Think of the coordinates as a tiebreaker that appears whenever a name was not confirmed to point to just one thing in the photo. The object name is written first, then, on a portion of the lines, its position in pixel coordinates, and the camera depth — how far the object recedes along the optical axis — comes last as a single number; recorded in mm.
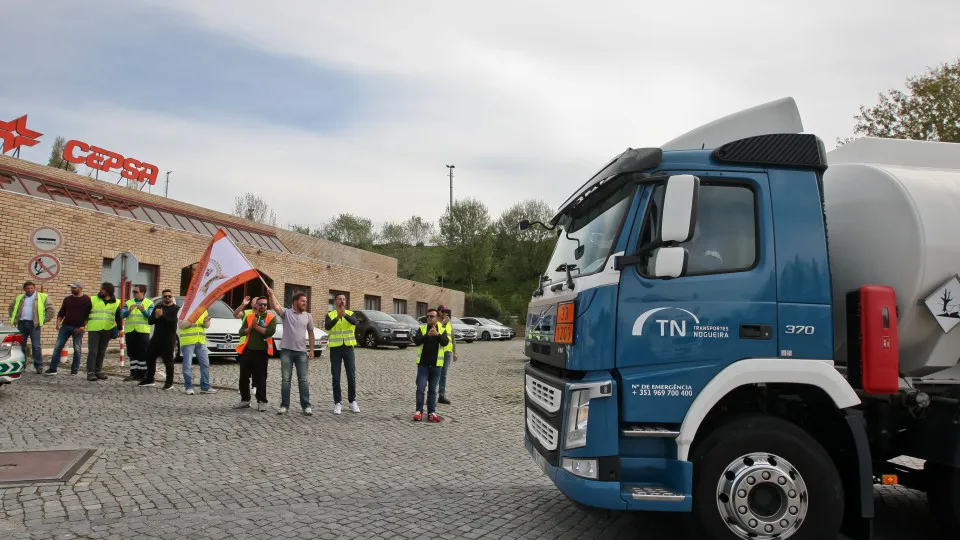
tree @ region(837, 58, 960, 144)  19875
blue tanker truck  3701
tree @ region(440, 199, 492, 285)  68938
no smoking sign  10586
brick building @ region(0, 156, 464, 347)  16047
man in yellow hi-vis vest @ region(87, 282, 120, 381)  11633
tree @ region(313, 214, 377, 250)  73438
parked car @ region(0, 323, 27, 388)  8906
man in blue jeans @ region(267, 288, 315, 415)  9305
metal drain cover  5465
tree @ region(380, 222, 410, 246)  74750
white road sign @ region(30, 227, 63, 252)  10375
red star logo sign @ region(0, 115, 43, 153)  25078
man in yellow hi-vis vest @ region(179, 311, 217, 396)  10805
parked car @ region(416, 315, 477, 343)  33875
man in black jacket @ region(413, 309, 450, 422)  9297
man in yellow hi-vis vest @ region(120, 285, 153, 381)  11711
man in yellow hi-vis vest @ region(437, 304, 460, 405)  10310
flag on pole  9867
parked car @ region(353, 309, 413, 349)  24312
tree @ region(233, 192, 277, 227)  55062
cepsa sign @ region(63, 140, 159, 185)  29250
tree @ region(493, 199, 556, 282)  66562
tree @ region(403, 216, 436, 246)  78075
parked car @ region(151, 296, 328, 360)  15070
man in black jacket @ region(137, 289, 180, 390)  11023
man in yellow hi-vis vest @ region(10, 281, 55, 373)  11812
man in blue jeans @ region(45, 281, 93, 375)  11805
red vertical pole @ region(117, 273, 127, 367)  12523
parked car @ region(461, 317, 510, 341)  39594
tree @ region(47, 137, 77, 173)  50606
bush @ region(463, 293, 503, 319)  56906
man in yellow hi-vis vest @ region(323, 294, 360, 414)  9602
